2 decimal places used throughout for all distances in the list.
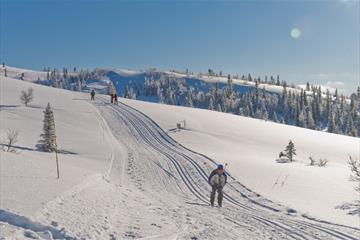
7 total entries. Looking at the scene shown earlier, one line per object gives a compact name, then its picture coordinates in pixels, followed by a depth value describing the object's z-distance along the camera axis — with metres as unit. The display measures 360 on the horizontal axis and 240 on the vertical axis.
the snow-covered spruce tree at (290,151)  34.25
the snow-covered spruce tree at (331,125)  110.74
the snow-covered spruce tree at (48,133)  25.47
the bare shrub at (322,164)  32.92
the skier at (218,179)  16.75
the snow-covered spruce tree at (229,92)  158.48
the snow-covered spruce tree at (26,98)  46.31
